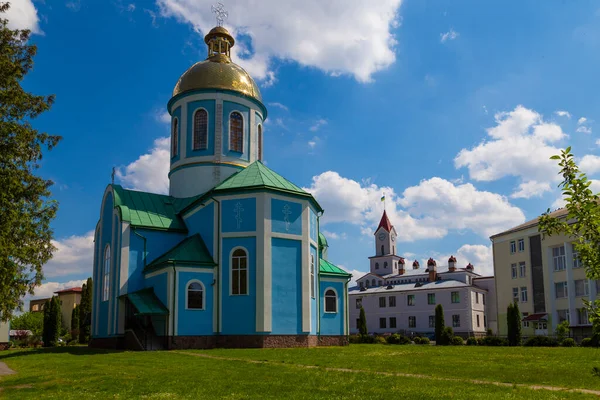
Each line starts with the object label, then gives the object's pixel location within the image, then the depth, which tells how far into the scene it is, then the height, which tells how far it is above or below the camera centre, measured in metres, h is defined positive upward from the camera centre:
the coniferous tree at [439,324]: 37.00 -2.18
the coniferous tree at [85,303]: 39.84 -0.60
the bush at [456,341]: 36.51 -3.27
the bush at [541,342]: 30.58 -2.82
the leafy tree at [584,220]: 5.80 +0.73
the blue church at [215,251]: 23.88 +1.99
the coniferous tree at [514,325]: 33.31 -2.08
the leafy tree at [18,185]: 17.97 +3.68
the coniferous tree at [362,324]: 44.38 -2.54
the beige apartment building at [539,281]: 40.72 +0.77
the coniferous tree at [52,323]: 38.72 -1.95
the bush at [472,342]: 36.11 -3.29
